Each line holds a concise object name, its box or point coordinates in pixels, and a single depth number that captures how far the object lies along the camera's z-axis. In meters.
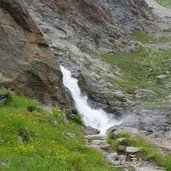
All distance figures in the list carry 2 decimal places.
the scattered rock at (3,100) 22.65
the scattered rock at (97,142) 23.48
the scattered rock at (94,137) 24.39
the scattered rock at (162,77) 69.12
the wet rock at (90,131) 29.17
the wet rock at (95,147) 21.06
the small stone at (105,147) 22.31
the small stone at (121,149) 21.59
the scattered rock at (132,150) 21.19
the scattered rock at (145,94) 57.53
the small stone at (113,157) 20.39
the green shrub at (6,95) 23.23
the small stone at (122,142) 22.38
